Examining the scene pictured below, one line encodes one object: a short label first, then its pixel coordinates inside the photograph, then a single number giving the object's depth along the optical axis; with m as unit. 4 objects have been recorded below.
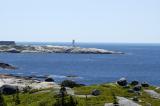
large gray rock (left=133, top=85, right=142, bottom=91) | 105.19
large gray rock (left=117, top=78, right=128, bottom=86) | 111.94
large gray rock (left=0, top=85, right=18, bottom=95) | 109.25
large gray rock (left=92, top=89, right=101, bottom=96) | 98.55
